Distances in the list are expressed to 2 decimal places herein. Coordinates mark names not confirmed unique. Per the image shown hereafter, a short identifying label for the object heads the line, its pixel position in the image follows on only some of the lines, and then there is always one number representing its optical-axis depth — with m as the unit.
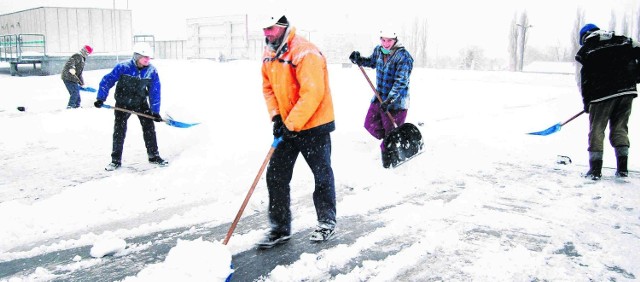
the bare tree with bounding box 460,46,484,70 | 62.09
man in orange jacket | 3.29
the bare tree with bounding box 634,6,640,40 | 32.89
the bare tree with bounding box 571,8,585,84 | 43.78
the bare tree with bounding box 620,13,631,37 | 41.04
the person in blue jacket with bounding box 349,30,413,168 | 5.57
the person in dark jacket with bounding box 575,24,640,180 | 5.13
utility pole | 45.53
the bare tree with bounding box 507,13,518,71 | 51.03
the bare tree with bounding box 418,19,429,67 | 58.31
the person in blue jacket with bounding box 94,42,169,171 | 6.04
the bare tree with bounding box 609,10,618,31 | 43.97
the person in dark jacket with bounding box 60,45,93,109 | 10.97
